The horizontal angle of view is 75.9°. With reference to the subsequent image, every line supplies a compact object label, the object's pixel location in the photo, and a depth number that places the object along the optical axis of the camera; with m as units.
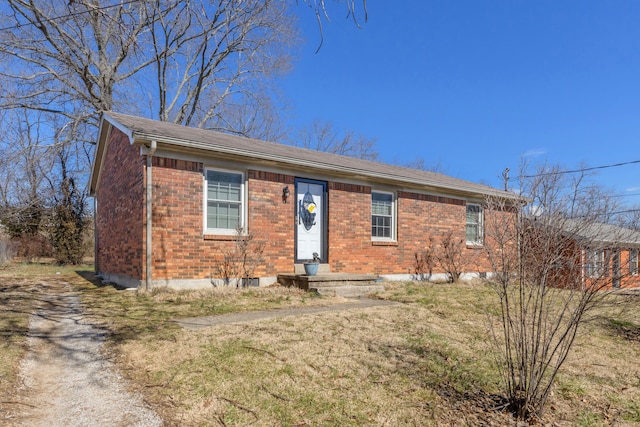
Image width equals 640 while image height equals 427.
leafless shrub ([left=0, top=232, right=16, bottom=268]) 17.55
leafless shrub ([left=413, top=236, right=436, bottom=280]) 12.24
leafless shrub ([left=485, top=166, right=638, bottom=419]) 2.92
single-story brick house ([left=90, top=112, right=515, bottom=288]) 8.23
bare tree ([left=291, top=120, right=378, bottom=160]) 31.77
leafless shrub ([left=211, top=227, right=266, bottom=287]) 8.80
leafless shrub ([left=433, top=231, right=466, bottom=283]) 12.26
